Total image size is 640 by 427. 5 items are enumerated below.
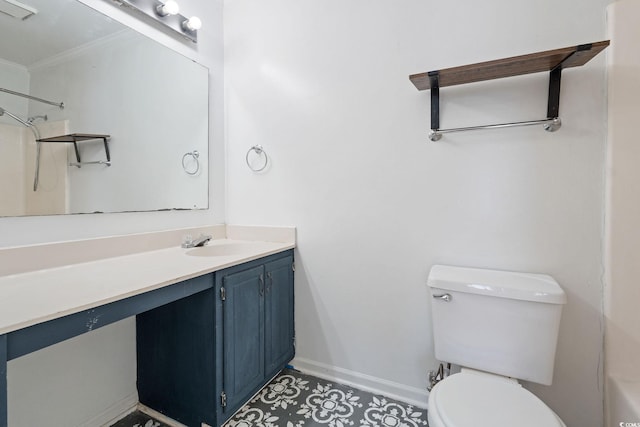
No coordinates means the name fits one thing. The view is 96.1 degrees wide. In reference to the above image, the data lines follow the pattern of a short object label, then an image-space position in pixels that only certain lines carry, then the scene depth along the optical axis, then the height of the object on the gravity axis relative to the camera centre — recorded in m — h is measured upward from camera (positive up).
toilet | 0.94 -0.55
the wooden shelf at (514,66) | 1.08 +0.60
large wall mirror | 1.13 +0.45
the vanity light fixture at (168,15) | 1.53 +1.11
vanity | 0.81 -0.39
